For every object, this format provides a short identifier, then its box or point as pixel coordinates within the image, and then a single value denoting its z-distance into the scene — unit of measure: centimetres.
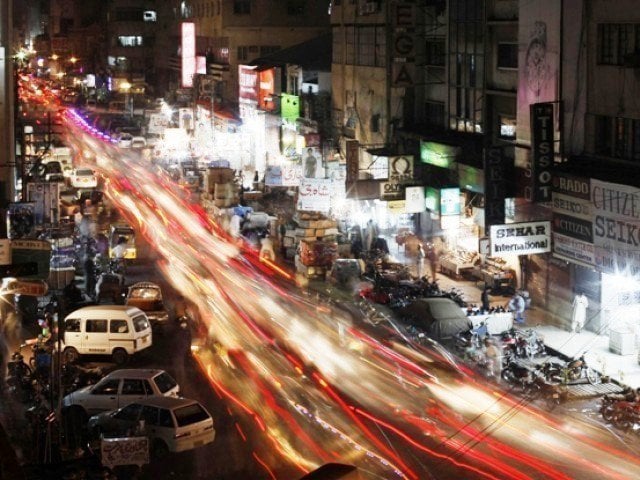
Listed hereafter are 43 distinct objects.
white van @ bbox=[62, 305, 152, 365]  3102
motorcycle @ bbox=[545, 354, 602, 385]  2708
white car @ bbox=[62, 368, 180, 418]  2458
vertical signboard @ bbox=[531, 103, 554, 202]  3228
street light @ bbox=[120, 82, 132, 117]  11897
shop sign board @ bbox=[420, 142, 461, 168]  4334
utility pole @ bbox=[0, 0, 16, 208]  4559
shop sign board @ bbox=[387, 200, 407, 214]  4425
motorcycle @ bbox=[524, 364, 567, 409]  2612
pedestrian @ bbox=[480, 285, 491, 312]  3428
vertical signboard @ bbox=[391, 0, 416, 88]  4538
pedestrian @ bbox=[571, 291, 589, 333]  3281
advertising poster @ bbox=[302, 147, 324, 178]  5334
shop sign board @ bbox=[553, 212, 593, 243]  3124
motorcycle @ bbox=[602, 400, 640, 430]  2409
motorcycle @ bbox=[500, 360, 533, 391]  2723
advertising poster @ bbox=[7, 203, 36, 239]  4159
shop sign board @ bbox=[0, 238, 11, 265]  2811
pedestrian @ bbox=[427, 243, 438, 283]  4353
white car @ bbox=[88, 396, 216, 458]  2245
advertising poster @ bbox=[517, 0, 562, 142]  3388
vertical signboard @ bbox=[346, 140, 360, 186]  4772
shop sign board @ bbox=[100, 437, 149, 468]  1986
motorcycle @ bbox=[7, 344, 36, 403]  2694
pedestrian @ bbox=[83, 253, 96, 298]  4019
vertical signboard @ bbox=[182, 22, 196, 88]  9312
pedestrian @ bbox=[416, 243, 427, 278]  4316
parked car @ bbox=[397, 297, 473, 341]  3188
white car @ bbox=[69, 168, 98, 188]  6506
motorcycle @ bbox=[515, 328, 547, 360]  3009
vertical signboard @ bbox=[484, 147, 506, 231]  3541
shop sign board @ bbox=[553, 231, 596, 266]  3131
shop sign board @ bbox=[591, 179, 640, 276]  2898
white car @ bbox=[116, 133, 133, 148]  8950
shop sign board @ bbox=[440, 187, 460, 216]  4194
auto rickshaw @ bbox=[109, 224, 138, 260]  4569
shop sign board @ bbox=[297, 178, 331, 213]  4294
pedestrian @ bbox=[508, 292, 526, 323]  3434
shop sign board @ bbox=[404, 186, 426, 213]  4388
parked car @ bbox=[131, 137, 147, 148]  8844
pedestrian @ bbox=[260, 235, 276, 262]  4531
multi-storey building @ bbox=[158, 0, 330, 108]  8712
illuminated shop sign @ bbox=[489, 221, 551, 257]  3225
